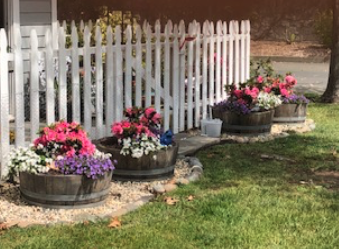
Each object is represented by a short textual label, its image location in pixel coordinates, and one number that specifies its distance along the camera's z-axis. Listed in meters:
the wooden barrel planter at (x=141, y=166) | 6.12
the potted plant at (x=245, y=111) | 8.73
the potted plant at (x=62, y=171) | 5.24
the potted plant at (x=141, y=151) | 6.09
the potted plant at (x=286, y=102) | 9.56
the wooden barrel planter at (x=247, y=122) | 8.73
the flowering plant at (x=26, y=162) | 5.28
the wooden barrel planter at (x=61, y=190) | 5.21
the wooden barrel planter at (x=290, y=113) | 9.57
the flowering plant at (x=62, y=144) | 5.48
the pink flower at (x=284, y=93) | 9.59
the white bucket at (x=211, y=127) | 8.59
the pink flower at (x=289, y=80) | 9.88
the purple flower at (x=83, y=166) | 5.24
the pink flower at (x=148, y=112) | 6.49
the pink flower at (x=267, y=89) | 9.46
